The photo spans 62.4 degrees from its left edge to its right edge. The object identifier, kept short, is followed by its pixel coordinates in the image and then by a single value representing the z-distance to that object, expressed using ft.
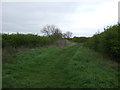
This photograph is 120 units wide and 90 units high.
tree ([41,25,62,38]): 132.58
